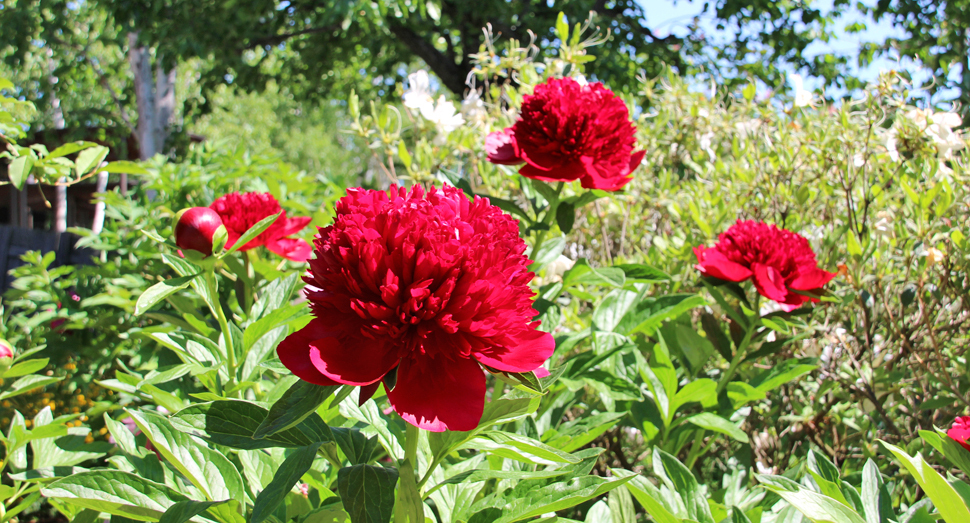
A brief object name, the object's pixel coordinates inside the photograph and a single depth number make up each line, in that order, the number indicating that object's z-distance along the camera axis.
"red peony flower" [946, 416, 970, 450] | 0.89
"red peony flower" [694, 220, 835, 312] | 1.23
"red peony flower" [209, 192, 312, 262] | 1.18
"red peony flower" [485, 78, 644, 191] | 1.09
